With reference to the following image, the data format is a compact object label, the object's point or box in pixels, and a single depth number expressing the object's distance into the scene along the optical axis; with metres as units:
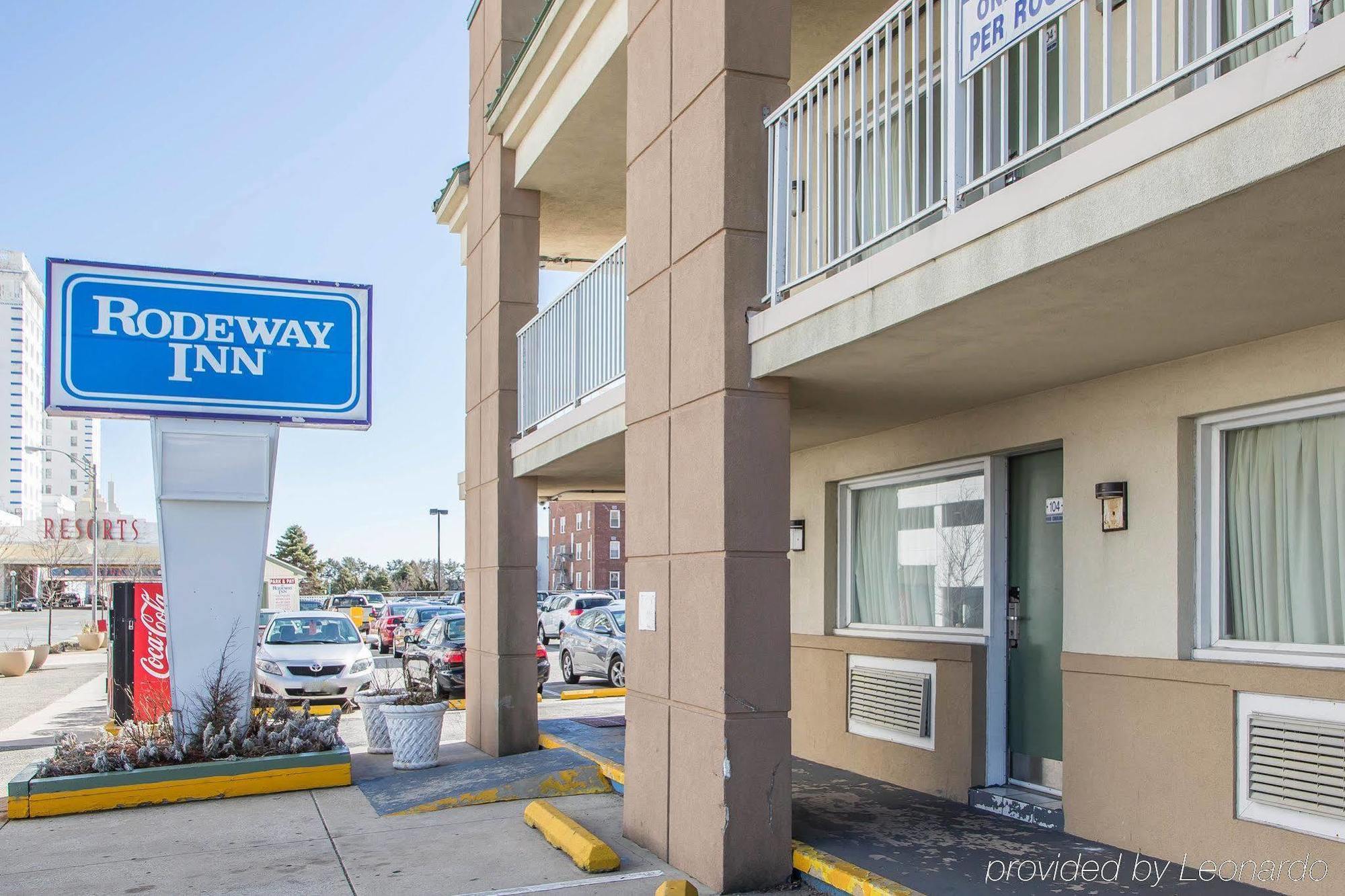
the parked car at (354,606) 42.38
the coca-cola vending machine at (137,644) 14.07
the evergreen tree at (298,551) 98.50
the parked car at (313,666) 16.72
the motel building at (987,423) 4.62
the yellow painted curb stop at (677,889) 5.95
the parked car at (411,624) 29.22
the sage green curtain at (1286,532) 5.92
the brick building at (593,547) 78.12
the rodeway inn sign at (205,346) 11.11
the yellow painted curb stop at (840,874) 6.00
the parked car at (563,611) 31.52
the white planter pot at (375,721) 12.40
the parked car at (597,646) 20.72
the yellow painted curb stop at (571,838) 7.21
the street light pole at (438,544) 67.26
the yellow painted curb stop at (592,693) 17.69
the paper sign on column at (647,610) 7.91
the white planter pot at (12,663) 24.64
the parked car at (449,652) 18.81
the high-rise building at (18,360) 188.12
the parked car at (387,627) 33.78
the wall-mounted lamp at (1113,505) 6.88
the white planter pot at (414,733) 11.39
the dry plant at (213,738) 10.07
